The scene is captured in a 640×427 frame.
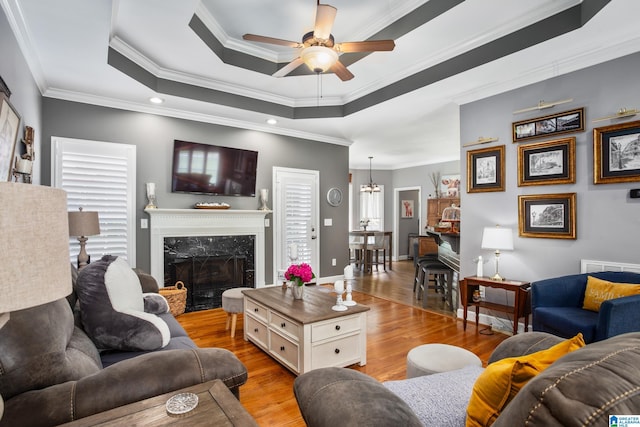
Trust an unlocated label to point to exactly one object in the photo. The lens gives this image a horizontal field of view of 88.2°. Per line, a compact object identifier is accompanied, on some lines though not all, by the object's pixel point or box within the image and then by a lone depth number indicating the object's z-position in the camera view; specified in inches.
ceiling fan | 100.4
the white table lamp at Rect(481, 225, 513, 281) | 137.3
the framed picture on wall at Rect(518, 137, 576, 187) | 127.0
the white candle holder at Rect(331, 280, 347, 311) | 105.7
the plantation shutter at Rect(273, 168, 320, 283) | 213.5
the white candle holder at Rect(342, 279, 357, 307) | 109.2
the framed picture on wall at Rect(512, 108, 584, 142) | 125.3
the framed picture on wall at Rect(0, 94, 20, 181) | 82.7
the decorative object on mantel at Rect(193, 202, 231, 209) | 180.4
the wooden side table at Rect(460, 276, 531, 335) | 129.9
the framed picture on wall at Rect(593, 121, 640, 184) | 111.5
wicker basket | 160.6
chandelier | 358.3
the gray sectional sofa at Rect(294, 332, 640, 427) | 22.0
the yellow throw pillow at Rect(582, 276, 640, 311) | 100.4
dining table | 293.1
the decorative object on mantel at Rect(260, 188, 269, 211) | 202.8
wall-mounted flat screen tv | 177.3
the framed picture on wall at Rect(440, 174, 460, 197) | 327.6
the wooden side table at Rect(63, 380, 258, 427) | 37.6
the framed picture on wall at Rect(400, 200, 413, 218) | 386.6
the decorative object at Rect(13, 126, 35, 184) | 105.2
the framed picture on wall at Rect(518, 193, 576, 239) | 126.6
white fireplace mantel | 168.7
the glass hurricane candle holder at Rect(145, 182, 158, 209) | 167.0
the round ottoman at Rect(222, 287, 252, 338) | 136.9
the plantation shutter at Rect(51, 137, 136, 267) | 151.3
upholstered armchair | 87.8
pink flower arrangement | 114.7
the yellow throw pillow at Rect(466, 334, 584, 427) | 36.3
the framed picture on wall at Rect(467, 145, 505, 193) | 149.2
